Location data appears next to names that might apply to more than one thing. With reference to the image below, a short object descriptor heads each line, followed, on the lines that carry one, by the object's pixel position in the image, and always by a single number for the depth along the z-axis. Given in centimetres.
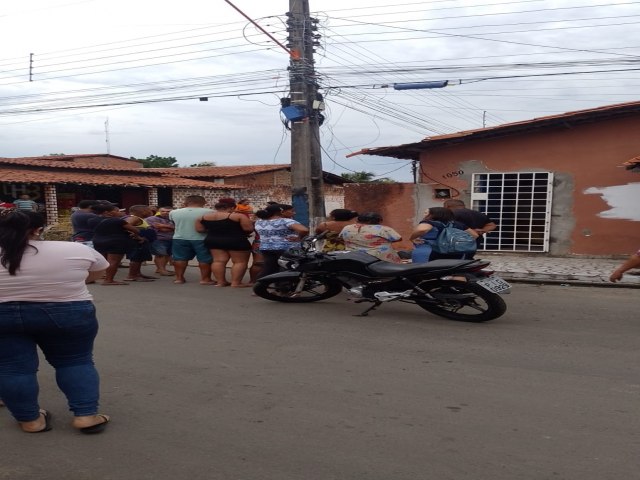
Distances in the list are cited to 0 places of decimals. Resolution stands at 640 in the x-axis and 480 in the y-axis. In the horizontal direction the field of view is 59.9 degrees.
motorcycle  592
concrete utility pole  1166
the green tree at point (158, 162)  4899
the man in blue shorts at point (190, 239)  884
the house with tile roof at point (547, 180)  1155
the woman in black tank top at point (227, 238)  843
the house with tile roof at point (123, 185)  1980
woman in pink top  319
